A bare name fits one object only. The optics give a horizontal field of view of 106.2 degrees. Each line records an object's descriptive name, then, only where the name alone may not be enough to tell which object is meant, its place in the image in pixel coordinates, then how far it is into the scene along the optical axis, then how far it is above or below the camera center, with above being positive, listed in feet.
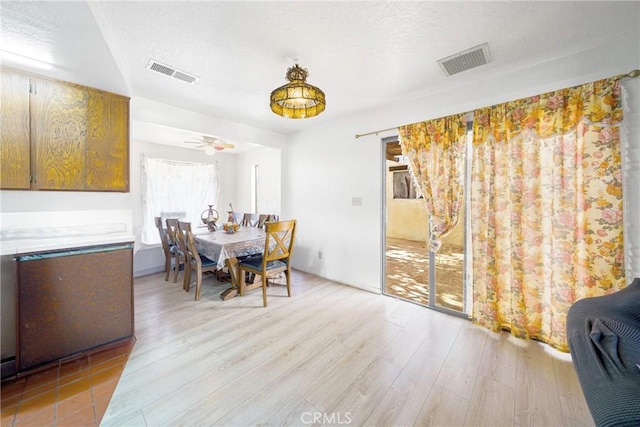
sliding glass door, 9.04 -2.64
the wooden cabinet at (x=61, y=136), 5.61 +1.88
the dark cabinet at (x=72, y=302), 5.37 -2.30
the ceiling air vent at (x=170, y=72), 7.04 +4.25
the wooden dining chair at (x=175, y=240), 10.97 -1.46
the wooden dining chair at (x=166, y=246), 12.32 -1.94
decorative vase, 12.42 -0.69
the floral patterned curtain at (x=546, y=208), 5.85 +0.06
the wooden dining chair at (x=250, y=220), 14.66 -0.68
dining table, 9.23 -1.57
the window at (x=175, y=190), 13.93 +1.17
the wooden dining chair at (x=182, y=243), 9.76 -1.49
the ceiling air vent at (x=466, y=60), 6.36 +4.23
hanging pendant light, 5.82 +2.84
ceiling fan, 12.02 +3.35
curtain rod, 5.59 +3.19
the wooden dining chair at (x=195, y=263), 9.62 -2.31
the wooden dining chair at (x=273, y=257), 9.17 -1.93
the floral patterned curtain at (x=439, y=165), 8.10 +1.58
